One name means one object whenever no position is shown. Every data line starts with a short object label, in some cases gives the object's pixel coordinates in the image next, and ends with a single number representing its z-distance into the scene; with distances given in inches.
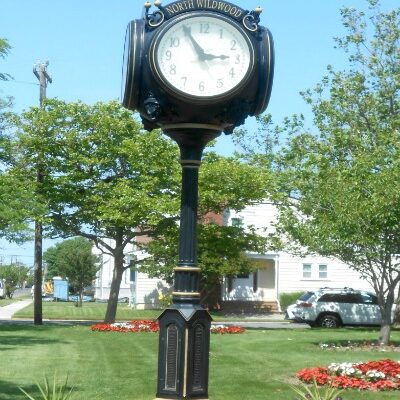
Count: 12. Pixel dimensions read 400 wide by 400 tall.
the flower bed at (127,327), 1050.7
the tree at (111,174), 1165.7
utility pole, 1225.4
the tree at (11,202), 914.9
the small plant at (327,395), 257.3
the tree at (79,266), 2187.5
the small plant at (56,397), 241.4
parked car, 1357.0
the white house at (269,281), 1980.8
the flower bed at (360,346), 818.2
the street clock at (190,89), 228.7
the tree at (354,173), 778.8
